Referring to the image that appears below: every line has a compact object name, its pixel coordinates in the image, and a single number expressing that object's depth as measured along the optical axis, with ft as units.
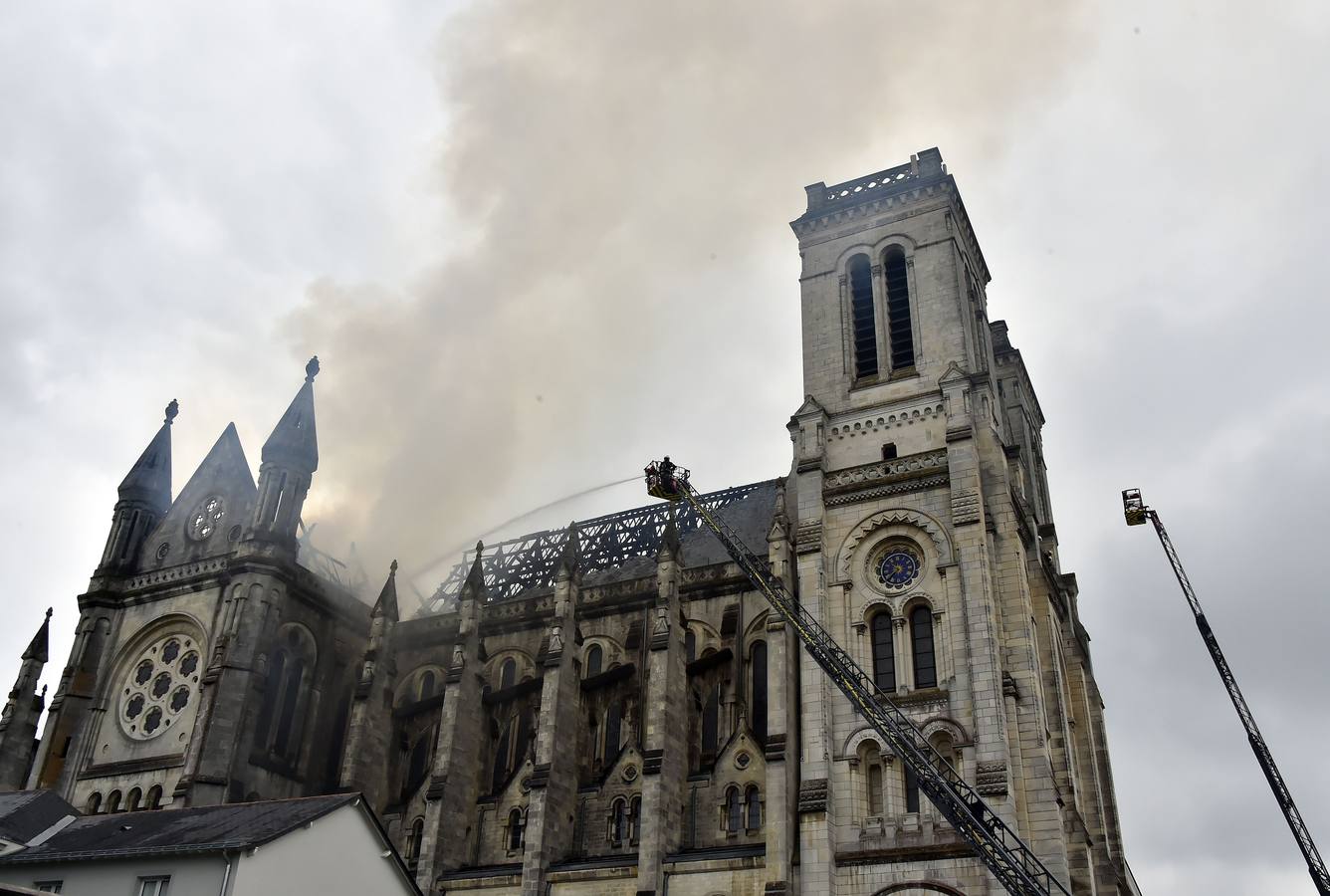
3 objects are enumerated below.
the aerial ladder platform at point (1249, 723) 165.78
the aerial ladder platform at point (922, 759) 98.68
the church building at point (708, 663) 118.73
